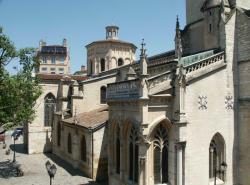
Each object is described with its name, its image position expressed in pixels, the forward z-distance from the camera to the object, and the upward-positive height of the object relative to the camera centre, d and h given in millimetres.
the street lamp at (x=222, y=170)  16241 -4113
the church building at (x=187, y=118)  15172 -1058
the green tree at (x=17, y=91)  23331 +580
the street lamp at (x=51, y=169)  12263 -2996
